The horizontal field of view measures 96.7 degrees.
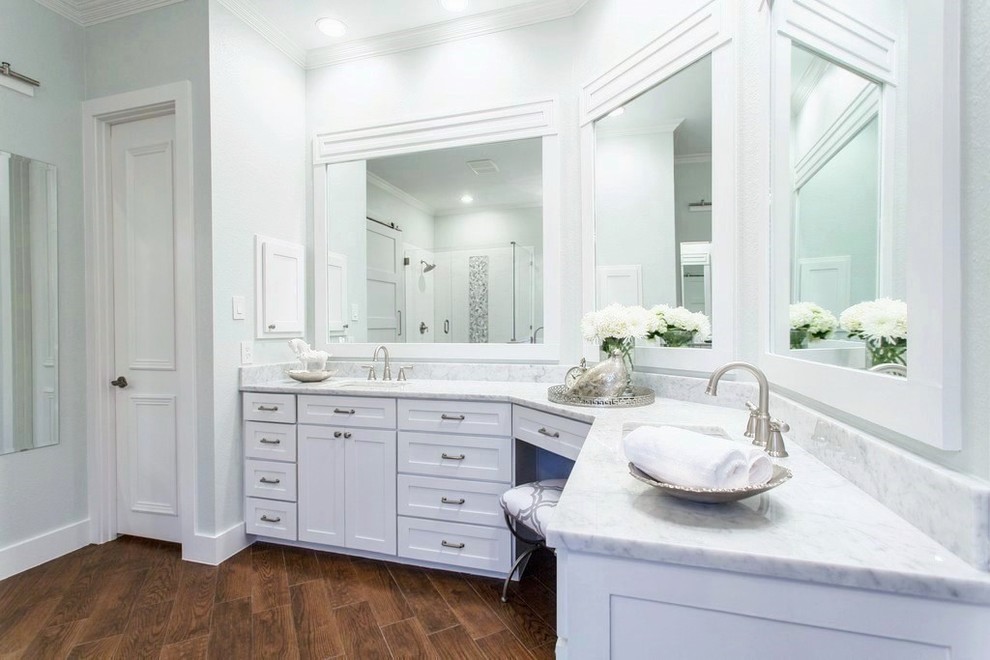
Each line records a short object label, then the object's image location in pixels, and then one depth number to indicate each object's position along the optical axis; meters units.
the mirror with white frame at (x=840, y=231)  0.81
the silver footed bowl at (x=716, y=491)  0.72
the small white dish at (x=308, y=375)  2.42
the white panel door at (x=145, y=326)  2.36
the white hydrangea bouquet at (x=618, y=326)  1.80
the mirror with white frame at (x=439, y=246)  2.46
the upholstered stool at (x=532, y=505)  1.59
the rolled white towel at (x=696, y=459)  0.74
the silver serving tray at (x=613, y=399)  1.70
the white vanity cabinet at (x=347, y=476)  2.13
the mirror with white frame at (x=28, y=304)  2.07
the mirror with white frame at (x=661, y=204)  1.76
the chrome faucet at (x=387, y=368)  2.55
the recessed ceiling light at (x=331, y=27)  2.49
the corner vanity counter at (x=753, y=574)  0.56
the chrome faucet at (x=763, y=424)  1.04
